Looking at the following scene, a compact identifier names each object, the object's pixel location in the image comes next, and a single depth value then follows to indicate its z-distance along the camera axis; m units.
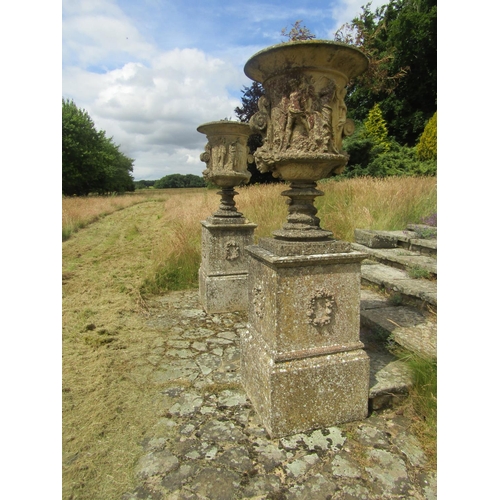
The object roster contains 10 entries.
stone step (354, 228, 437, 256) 4.89
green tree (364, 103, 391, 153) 16.91
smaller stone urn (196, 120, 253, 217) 4.35
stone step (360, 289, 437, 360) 2.71
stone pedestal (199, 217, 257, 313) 4.48
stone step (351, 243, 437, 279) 4.20
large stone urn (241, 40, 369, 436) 2.15
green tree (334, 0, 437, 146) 17.42
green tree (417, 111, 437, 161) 13.04
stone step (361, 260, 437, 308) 3.55
